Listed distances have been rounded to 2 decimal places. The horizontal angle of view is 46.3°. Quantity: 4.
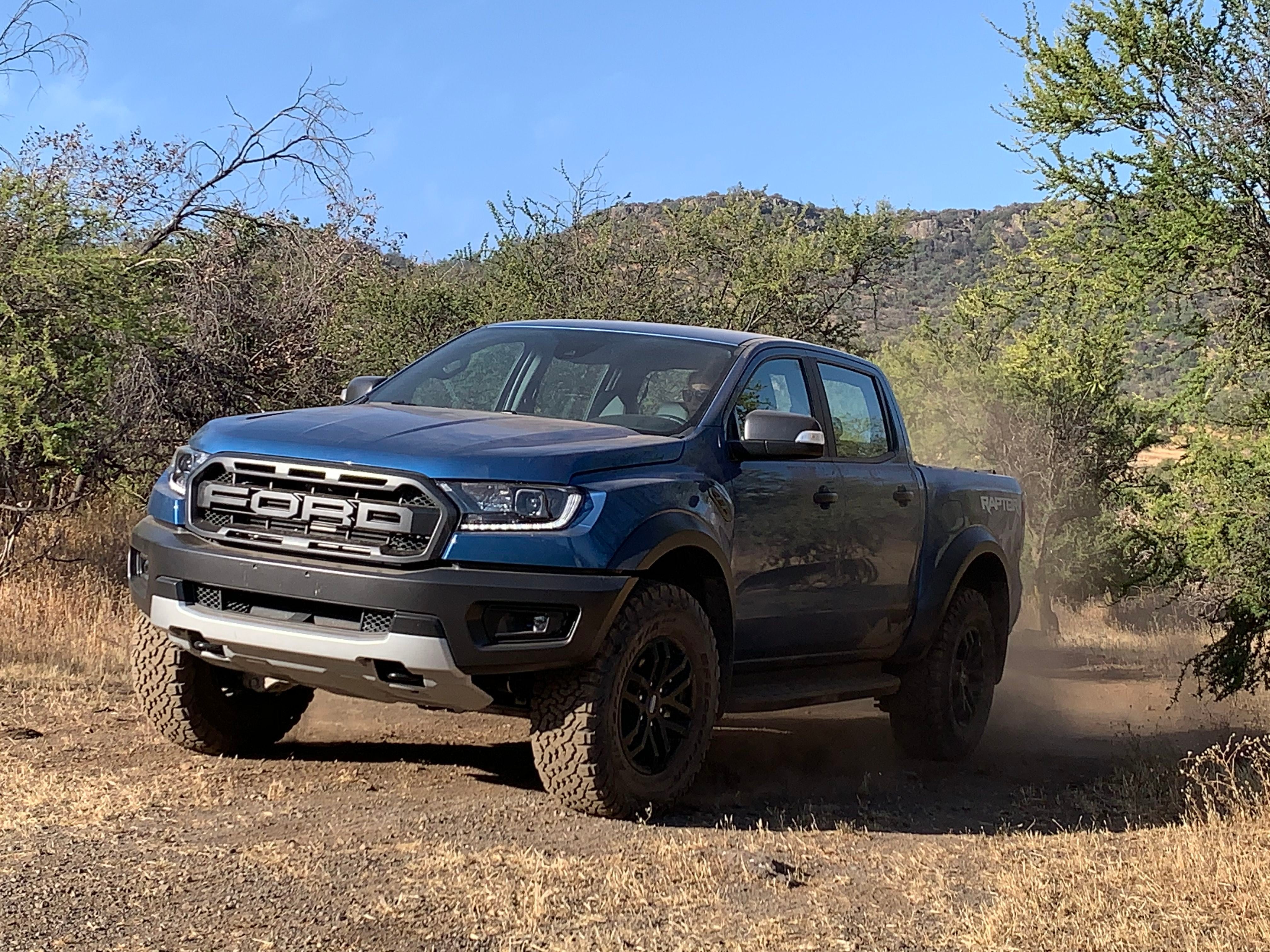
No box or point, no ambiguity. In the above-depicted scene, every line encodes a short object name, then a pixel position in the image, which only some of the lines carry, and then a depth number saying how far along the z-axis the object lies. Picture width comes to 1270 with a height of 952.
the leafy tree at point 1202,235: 12.19
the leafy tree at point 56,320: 10.78
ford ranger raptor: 5.29
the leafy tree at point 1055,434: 21.48
